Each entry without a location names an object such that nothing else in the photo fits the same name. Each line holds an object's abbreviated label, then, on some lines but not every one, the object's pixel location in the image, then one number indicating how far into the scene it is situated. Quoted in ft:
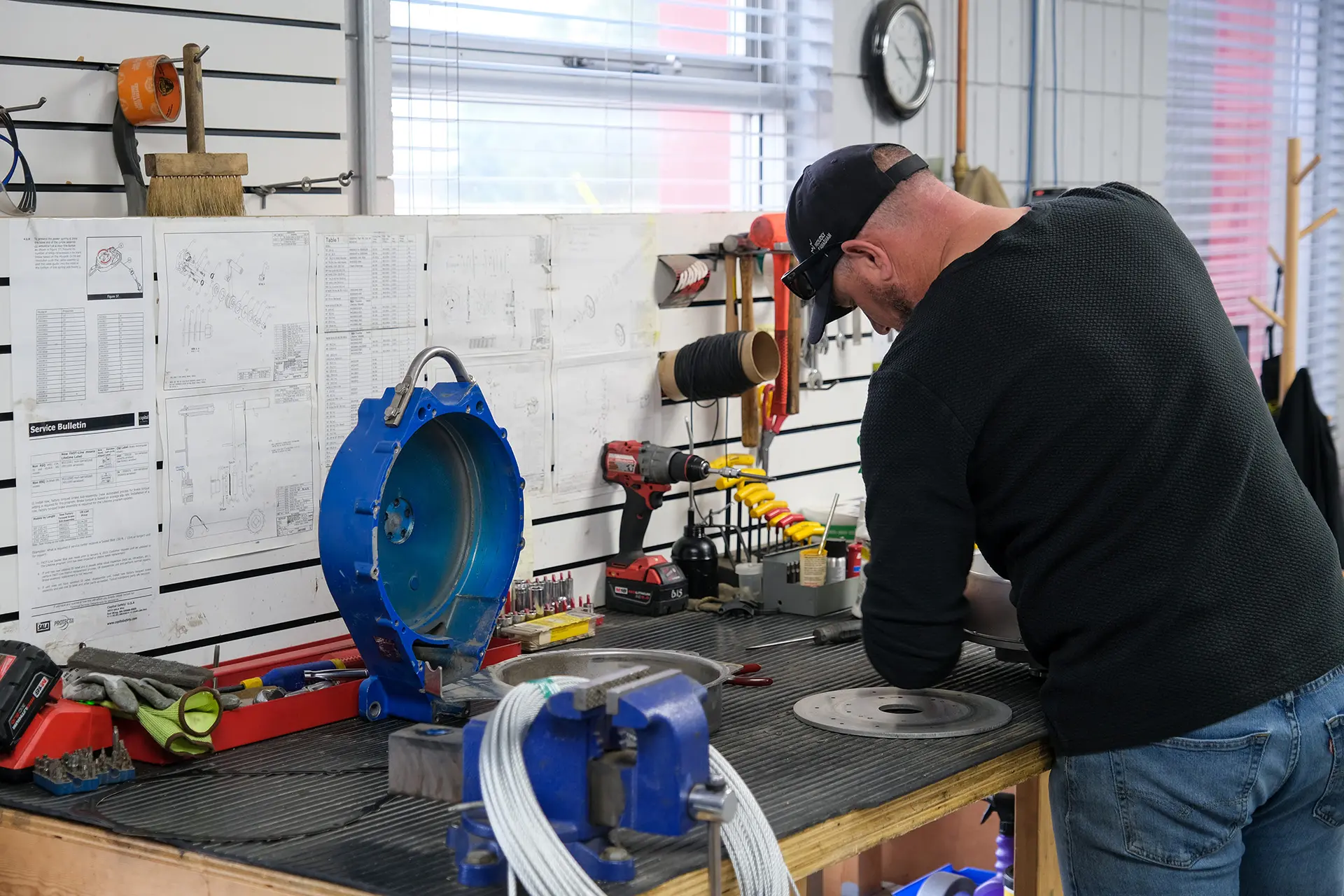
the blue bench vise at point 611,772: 4.26
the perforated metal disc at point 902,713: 6.23
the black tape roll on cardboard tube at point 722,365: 8.86
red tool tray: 5.61
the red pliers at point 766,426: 9.74
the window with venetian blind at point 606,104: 8.86
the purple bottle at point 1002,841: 8.68
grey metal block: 4.61
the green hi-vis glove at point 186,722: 5.77
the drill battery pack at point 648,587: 8.55
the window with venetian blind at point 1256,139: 15.83
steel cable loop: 4.17
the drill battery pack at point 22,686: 5.51
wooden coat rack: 14.60
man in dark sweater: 5.33
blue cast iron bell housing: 6.26
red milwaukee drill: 8.55
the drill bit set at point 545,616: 7.58
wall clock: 11.36
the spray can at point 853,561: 8.72
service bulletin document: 6.39
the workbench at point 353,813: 4.79
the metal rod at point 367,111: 7.93
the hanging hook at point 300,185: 7.39
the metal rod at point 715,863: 4.42
